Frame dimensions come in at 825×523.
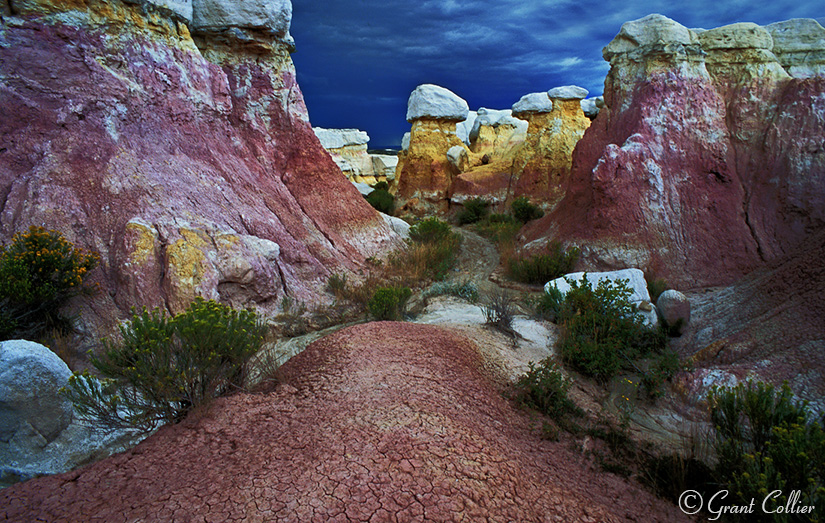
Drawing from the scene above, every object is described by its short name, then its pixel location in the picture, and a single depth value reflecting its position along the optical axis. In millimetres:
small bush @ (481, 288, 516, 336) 5320
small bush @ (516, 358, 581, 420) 3668
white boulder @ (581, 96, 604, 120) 19994
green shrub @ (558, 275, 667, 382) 4633
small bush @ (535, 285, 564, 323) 5867
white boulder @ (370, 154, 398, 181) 30756
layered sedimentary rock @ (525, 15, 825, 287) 7008
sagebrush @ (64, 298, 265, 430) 2861
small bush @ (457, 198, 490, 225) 14188
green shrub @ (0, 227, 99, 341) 4250
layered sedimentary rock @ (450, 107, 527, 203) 14766
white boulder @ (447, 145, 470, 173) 15727
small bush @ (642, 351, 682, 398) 4176
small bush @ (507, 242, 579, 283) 7531
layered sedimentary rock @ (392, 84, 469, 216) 15539
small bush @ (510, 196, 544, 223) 13070
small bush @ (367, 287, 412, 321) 5816
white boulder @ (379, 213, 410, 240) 9957
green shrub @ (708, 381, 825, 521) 2234
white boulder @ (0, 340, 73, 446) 2881
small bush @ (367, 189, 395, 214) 16062
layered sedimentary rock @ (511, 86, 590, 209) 13406
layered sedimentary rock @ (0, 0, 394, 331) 5203
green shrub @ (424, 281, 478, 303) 7031
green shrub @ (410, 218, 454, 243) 10039
